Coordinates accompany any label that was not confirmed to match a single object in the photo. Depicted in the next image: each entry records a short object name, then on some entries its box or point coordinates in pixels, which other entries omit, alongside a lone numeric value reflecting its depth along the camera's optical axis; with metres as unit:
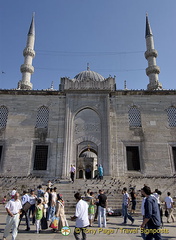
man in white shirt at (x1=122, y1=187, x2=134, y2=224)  7.28
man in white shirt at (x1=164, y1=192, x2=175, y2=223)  7.91
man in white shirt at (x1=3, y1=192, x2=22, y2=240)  4.93
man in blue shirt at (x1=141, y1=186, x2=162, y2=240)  3.58
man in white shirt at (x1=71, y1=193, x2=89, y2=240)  4.06
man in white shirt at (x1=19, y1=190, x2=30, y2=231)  6.23
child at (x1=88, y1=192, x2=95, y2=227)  6.79
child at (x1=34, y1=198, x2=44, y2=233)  5.92
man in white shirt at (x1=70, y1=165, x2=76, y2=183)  13.02
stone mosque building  14.45
